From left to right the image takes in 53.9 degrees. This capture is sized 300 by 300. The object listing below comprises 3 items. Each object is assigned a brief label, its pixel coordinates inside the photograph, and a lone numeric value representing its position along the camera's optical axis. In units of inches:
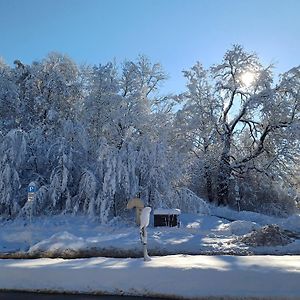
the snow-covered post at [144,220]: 246.2
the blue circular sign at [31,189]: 398.7
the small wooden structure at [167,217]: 475.2
